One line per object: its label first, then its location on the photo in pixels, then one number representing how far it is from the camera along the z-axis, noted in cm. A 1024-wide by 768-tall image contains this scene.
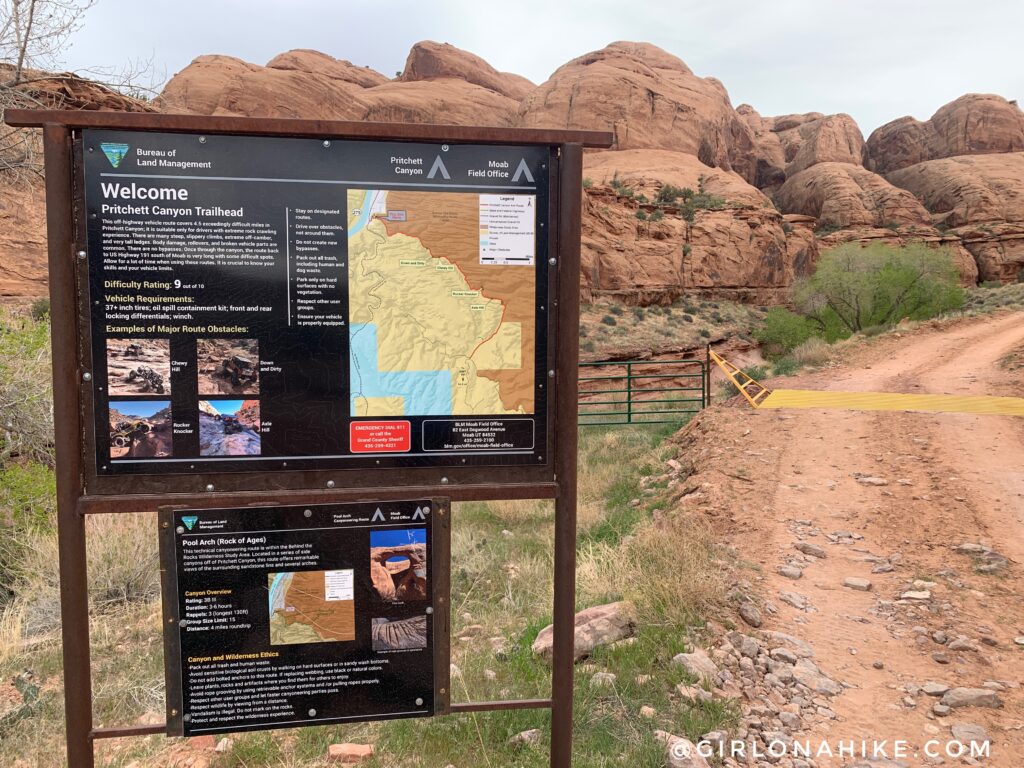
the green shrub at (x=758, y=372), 1576
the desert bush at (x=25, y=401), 615
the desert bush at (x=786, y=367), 1543
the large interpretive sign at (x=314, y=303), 244
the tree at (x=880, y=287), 2542
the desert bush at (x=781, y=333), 2994
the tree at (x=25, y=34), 643
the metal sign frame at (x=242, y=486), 239
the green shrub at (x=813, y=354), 1572
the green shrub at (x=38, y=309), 2038
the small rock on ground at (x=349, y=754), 316
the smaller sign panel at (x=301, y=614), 255
